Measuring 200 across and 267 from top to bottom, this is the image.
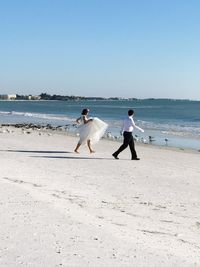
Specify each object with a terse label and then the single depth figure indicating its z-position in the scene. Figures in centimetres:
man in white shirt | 1769
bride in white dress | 1900
